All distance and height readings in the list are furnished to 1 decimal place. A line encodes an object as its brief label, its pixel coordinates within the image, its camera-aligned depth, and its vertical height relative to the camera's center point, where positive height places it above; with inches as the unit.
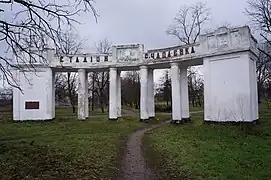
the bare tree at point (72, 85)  1007.7 +79.1
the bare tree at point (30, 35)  232.7 +80.0
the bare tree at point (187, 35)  883.3 +288.5
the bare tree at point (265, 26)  651.1 +233.8
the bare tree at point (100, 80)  1118.3 +108.0
